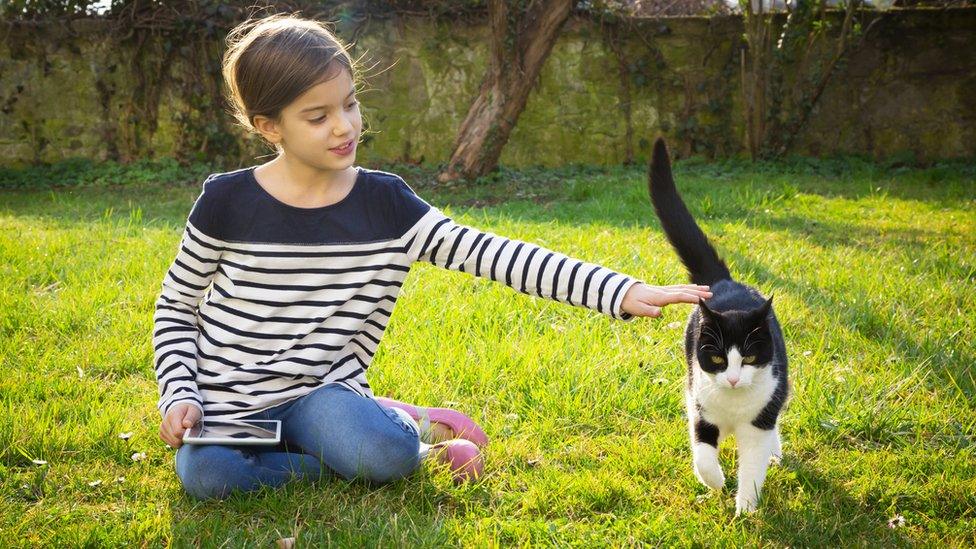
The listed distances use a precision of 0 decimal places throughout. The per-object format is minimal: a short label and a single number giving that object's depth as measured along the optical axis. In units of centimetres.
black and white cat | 209
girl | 208
